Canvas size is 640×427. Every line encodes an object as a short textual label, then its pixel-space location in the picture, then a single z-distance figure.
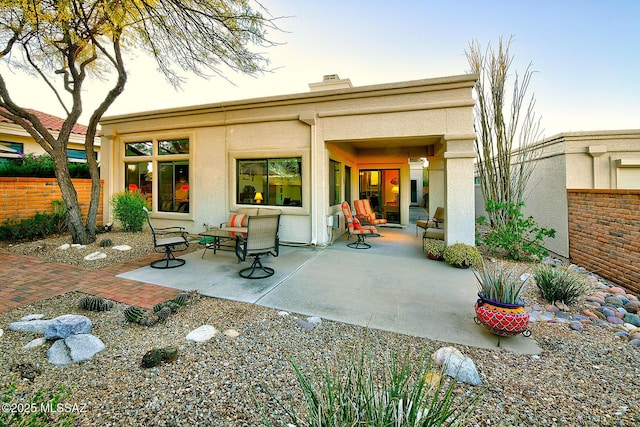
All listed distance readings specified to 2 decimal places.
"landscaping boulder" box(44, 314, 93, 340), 2.76
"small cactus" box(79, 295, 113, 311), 3.53
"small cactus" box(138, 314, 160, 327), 3.18
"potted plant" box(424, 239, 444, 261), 6.28
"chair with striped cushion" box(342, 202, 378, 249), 7.61
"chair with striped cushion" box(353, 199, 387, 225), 9.18
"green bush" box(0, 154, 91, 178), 8.22
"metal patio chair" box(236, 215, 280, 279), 4.82
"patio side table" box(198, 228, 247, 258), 6.02
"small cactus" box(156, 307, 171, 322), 3.30
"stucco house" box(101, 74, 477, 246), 6.23
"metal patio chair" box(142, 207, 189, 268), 5.48
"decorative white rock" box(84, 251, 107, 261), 5.98
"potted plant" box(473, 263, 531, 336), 2.81
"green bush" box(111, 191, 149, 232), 8.44
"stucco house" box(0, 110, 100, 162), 10.55
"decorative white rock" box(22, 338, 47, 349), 2.67
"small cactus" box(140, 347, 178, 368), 2.41
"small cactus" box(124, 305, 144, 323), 3.22
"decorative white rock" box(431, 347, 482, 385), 2.28
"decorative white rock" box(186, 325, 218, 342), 2.89
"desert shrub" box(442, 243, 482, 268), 5.67
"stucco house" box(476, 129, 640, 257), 6.69
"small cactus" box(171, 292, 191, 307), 3.69
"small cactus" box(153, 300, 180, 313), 3.48
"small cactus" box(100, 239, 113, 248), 6.92
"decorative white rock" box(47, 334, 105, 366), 2.47
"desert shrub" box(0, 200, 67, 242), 7.47
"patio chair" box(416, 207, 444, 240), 7.20
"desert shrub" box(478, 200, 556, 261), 6.09
